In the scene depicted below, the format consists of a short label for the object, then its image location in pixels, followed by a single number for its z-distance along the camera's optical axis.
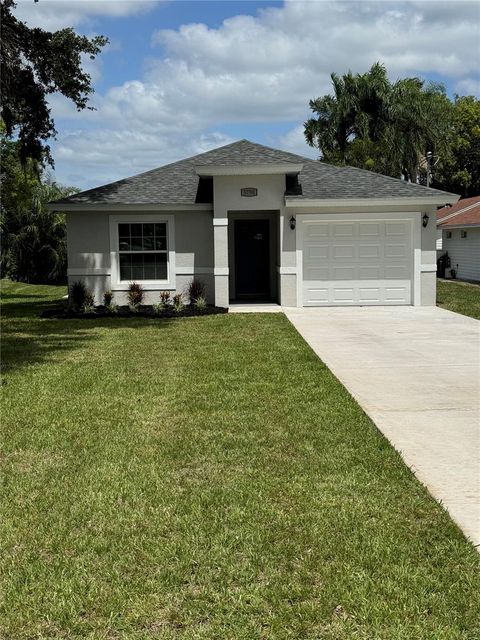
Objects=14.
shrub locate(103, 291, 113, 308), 17.12
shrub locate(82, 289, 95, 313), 16.30
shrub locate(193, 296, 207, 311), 16.33
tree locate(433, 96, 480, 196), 49.38
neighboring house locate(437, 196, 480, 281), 27.48
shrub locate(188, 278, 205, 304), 16.95
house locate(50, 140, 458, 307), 16.48
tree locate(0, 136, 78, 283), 30.80
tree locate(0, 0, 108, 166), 16.16
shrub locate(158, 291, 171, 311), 16.81
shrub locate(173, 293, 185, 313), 16.22
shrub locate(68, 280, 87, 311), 16.55
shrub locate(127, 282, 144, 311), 16.91
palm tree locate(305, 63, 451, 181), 41.56
